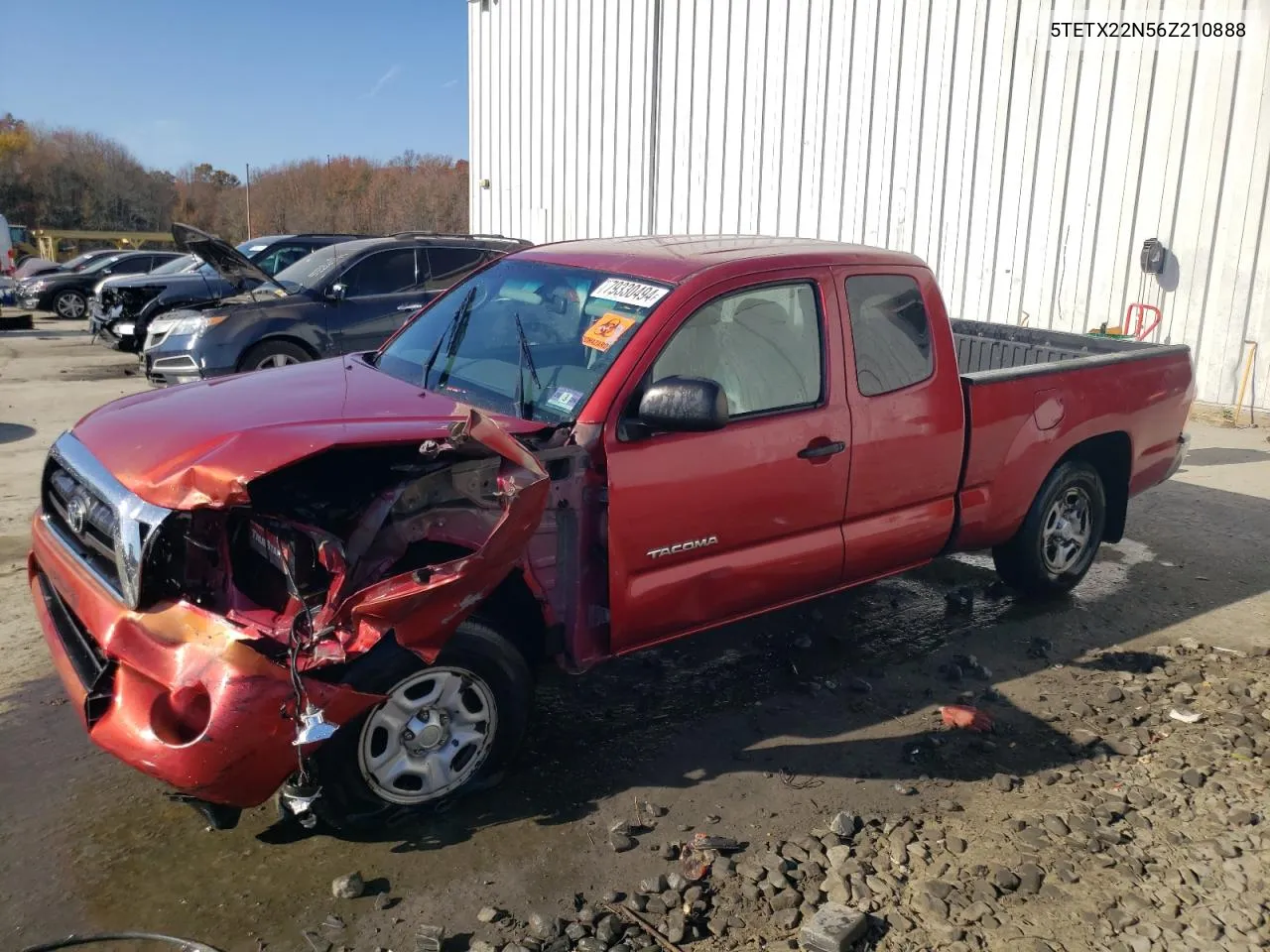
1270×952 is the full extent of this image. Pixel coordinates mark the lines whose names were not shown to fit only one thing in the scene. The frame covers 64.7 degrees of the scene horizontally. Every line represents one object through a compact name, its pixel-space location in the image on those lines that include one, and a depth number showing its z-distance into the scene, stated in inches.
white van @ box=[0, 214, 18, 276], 996.6
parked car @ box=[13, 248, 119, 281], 913.1
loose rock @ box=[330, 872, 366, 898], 119.6
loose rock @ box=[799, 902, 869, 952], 112.0
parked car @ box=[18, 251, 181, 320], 838.5
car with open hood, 498.0
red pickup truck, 114.3
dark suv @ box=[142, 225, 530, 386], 354.6
